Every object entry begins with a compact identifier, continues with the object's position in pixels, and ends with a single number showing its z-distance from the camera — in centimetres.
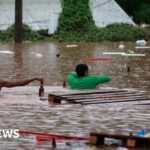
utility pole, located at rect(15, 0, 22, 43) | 3844
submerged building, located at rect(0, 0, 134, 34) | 4306
